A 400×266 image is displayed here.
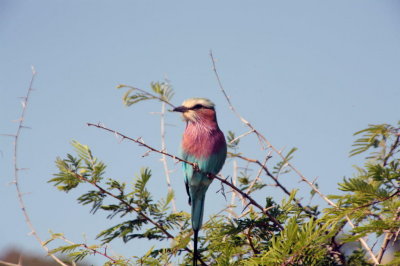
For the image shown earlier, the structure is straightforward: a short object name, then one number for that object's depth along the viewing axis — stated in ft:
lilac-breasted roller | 26.96
